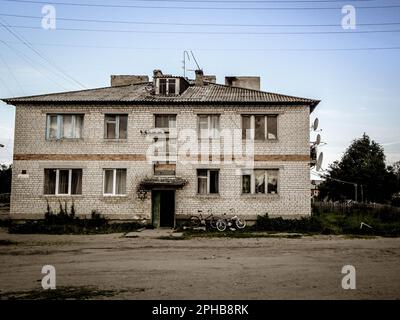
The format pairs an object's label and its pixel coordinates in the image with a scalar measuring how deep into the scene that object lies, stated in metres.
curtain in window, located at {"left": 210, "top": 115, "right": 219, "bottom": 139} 18.73
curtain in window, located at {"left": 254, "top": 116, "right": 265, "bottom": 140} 18.73
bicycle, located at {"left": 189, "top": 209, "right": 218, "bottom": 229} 17.70
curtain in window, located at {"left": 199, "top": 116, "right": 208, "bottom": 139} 18.77
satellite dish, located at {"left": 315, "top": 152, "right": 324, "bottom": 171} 17.64
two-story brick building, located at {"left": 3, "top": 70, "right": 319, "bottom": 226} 18.28
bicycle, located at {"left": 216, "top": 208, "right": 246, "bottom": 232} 17.34
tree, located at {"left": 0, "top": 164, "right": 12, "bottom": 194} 55.15
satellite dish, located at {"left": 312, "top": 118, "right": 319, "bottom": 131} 18.31
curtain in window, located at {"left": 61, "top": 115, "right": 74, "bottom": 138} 19.02
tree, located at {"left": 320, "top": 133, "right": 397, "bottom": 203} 46.06
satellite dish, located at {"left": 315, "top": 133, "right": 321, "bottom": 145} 18.67
